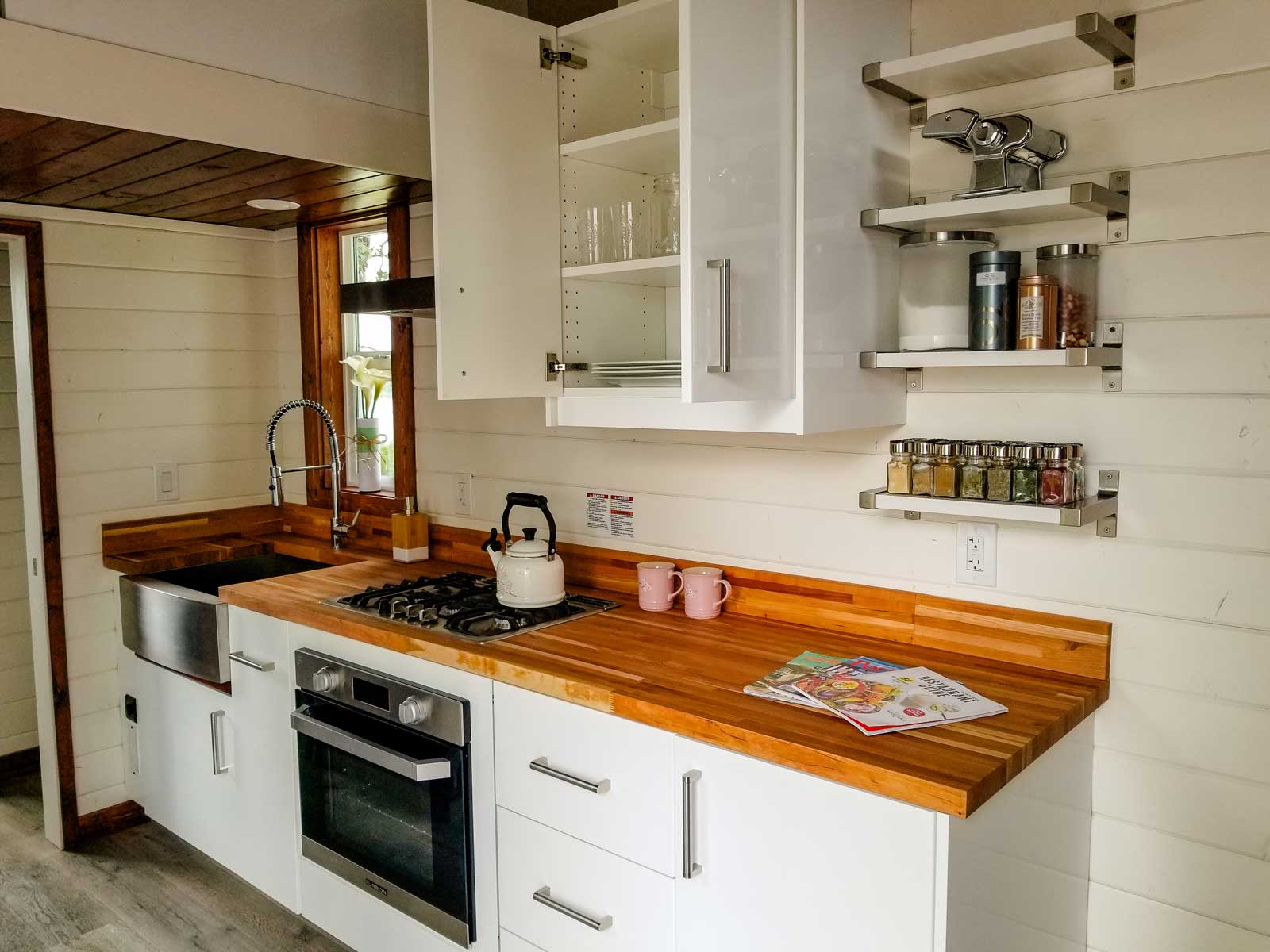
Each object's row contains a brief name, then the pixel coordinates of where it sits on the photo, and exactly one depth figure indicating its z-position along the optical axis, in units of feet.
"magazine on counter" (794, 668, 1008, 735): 5.32
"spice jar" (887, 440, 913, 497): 6.25
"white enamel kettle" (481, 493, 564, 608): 7.81
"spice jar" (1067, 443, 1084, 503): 5.79
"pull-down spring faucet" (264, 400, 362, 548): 10.15
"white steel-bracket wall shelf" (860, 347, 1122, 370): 5.45
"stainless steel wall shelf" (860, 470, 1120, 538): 5.53
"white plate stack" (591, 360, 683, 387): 7.02
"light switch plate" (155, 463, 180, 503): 11.15
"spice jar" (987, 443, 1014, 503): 5.84
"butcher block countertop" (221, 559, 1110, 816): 4.93
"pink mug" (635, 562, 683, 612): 7.89
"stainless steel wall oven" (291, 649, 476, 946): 7.11
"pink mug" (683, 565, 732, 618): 7.58
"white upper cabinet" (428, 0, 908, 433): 5.66
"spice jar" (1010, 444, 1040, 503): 5.75
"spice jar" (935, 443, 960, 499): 6.04
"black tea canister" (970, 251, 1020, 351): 5.81
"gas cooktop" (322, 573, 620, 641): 7.48
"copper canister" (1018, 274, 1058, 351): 5.63
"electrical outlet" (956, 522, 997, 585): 6.44
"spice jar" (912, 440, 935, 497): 6.17
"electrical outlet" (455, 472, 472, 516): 9.96
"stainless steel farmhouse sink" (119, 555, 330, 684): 9.18
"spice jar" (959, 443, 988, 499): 5.93
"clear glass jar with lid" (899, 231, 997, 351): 6.08
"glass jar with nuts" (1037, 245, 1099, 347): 5.74
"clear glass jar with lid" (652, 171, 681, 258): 6.93
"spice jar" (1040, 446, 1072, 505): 5.70
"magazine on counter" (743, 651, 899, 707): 5.76
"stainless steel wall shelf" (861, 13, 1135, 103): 5.38
